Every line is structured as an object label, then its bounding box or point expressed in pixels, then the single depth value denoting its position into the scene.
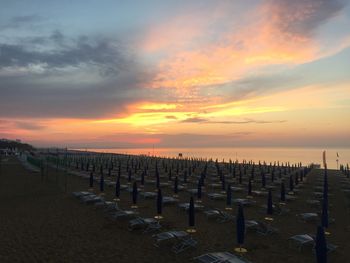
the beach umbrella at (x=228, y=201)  17.73
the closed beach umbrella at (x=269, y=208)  15.88
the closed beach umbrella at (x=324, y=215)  13.15
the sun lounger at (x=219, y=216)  14.95
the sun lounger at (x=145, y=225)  12.94
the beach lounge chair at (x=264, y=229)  13.05
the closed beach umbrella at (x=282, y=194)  19.77
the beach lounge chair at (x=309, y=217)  15.26
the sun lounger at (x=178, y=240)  11.03
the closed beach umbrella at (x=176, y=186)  21.40
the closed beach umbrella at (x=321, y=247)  8.86
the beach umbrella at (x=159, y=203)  14.39
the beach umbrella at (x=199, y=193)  19.94
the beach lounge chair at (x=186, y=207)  16.47
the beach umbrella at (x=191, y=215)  12.54
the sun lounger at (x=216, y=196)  20.28
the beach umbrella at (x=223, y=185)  24.56
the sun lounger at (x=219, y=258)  8.73
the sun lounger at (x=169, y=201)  18.27
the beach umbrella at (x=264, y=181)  25.43
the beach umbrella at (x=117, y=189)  19.26
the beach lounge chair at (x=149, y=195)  19.92
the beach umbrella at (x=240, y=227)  10.72
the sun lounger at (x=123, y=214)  14.60
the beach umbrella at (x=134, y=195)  17.19
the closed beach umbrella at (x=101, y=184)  21.28
